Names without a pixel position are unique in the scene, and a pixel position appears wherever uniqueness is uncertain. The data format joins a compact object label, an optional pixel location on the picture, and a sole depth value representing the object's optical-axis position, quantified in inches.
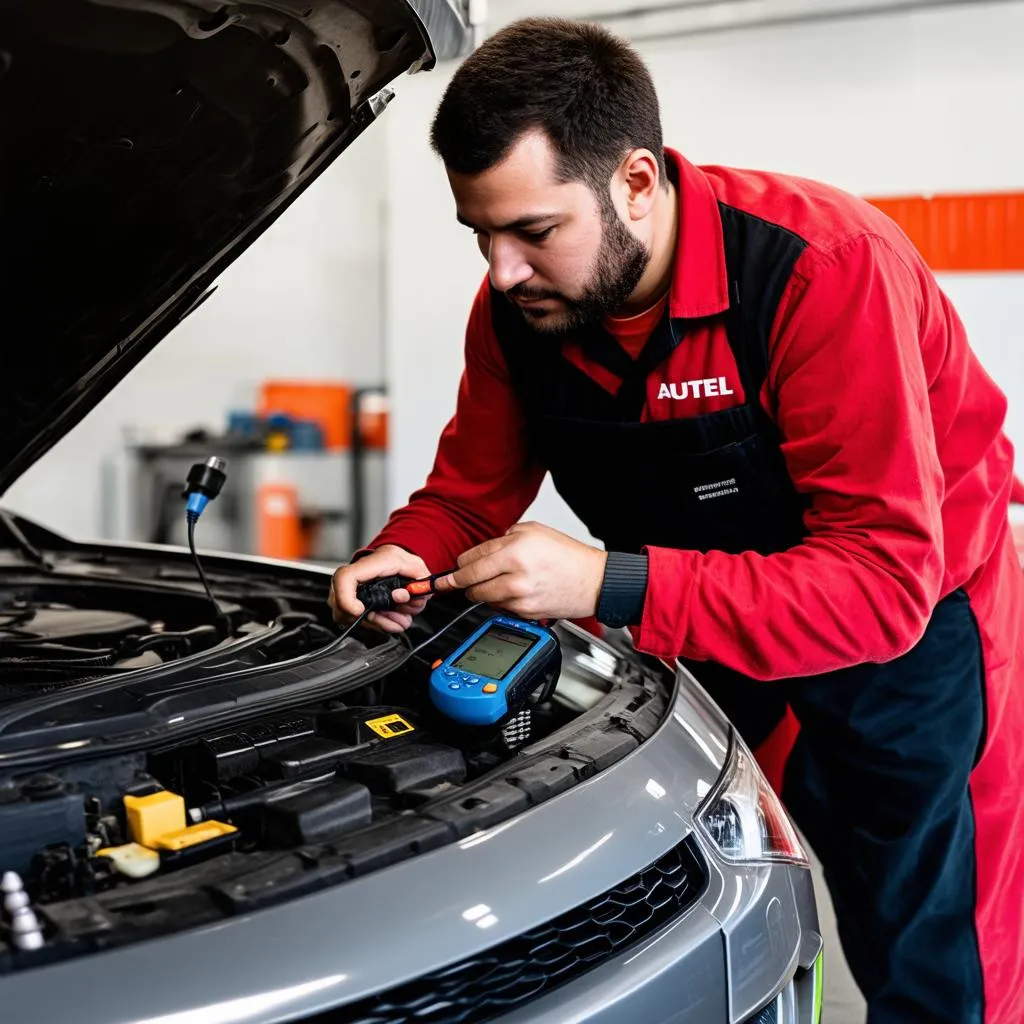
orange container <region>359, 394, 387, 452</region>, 240.1
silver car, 32.5
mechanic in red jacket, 48.9
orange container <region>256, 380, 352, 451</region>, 242.1
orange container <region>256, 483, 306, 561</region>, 221.0
